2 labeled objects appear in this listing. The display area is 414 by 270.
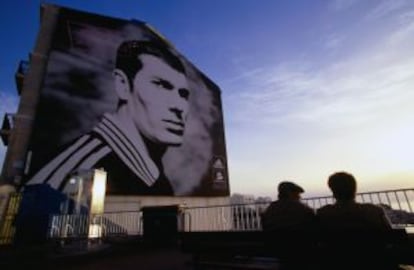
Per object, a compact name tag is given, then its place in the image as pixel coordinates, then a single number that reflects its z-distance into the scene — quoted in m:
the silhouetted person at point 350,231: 2.28
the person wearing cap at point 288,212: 2.88
